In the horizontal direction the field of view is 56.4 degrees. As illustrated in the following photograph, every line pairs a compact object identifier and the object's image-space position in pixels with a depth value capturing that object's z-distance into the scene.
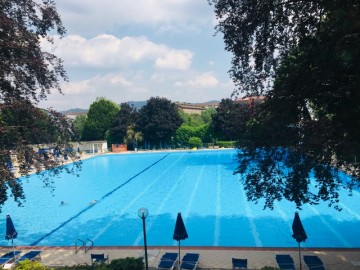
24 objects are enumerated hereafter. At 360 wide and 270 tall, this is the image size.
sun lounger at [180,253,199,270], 10.95
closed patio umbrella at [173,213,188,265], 11.55
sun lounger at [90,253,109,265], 11.69
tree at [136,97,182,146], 53.69
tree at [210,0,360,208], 7.79
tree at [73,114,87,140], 75.91
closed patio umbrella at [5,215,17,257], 12.45
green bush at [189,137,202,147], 53.22
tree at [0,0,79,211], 9.58
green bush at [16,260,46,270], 8.12
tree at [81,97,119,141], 61.59
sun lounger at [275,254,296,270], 10.58
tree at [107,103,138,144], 56.47
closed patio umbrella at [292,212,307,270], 10.65
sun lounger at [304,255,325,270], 10.36
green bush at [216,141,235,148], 50.90
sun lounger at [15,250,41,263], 12.42
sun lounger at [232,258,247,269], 10.73
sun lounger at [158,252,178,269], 11.09
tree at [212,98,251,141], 49.97
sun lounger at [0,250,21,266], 12.33
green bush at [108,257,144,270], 9.88
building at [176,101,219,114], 114.61
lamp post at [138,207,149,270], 9.75
